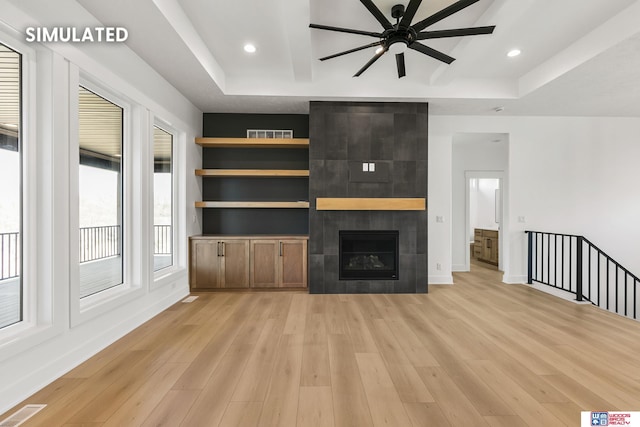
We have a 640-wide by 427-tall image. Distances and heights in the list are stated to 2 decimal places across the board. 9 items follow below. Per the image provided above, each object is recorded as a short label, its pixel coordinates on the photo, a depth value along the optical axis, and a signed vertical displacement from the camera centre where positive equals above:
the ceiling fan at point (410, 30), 2.35 +1.58
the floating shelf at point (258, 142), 4.85 +1.13
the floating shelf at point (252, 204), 4.89 +0.11
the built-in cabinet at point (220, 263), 4.71 -0.82
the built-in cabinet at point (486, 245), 7.19 -0.86
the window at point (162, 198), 4.06 +0.19
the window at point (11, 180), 2.08 +0.21
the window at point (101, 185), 2.84 +0.26
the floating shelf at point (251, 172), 4.86 +0.63
